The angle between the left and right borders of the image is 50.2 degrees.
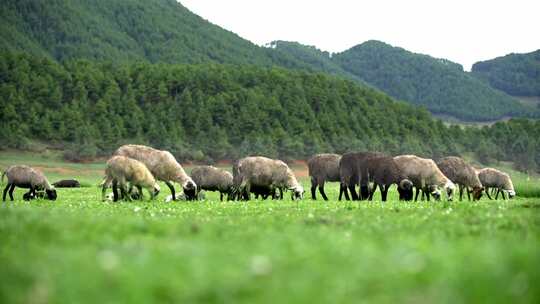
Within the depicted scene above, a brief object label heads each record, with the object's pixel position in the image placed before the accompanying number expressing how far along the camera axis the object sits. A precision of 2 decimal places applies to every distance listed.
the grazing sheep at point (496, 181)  46.47
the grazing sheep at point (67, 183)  62.78
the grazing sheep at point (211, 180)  40.53
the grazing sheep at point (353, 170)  34.56
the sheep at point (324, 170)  39.53
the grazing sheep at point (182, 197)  33.49
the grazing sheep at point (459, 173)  38.44
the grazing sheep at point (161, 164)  31.88
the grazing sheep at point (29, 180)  35.78
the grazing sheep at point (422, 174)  34.28
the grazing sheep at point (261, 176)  34.50
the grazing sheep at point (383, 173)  33.34
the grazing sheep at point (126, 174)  28.02
